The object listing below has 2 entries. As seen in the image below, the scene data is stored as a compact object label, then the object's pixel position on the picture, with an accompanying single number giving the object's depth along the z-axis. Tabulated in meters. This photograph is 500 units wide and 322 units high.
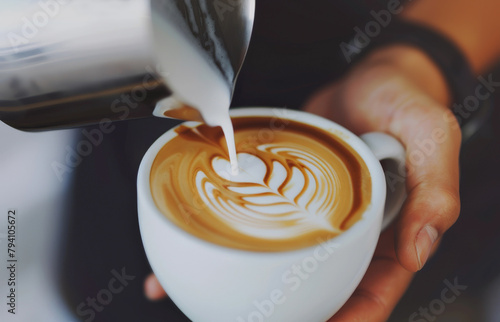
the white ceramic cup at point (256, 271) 0.21
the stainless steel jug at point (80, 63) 0.19
